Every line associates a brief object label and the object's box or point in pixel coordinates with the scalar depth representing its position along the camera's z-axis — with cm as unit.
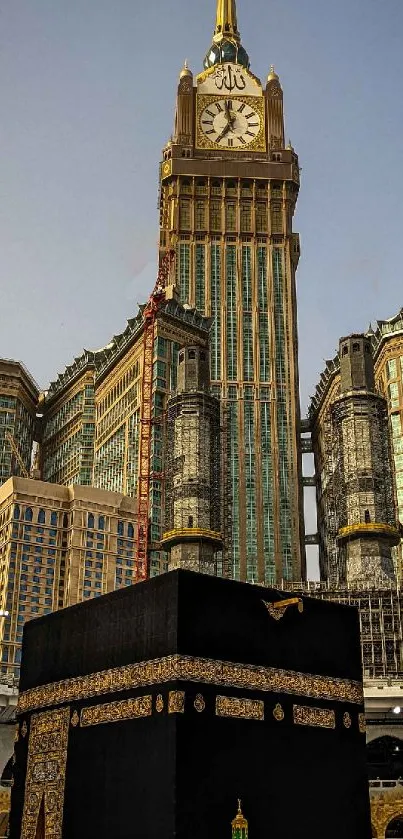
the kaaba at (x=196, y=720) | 2134
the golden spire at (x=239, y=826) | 2102
